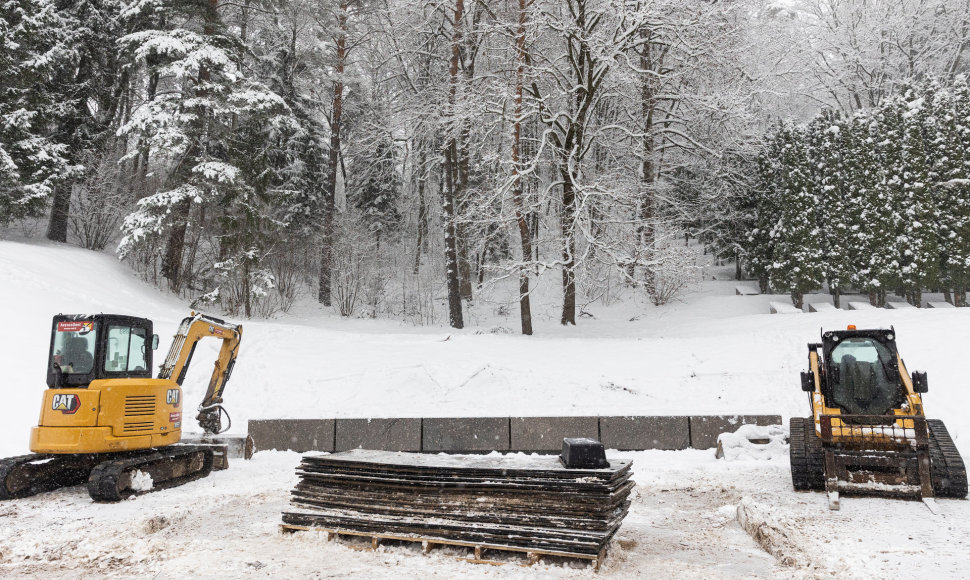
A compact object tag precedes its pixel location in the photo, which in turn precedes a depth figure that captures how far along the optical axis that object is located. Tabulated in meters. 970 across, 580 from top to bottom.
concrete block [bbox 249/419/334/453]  10.93
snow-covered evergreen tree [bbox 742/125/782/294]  23.72
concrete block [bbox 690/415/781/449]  10.70
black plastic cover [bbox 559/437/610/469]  5.62
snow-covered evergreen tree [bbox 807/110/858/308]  20.97
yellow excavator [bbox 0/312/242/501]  7.68
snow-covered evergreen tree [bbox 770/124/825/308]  21.05
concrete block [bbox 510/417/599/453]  10.58
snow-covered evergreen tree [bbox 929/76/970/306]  19.75
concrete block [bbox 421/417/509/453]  10.66
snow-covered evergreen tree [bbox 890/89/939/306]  19.73
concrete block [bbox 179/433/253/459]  10.23
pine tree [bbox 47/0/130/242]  21.73
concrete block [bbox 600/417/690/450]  10.69
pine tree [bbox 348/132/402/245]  30.21
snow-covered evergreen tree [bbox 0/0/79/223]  18.98
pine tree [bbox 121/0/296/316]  17.94
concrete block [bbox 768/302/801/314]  19.98
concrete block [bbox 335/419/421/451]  10.75
